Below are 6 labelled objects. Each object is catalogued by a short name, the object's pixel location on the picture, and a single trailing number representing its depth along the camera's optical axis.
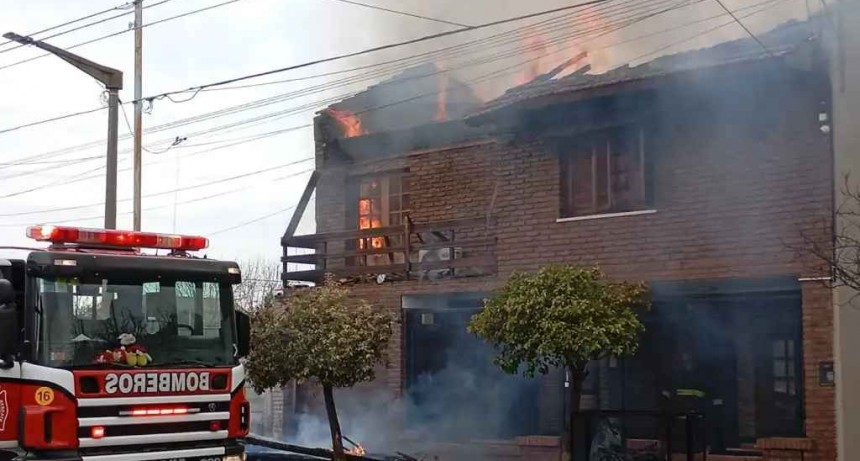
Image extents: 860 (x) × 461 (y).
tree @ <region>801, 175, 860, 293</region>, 9.22
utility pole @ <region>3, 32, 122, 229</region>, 13.67
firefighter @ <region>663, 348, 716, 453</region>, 10.98
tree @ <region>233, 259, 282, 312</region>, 44.22
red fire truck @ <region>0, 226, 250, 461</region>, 7.23
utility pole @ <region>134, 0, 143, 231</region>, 15.12
